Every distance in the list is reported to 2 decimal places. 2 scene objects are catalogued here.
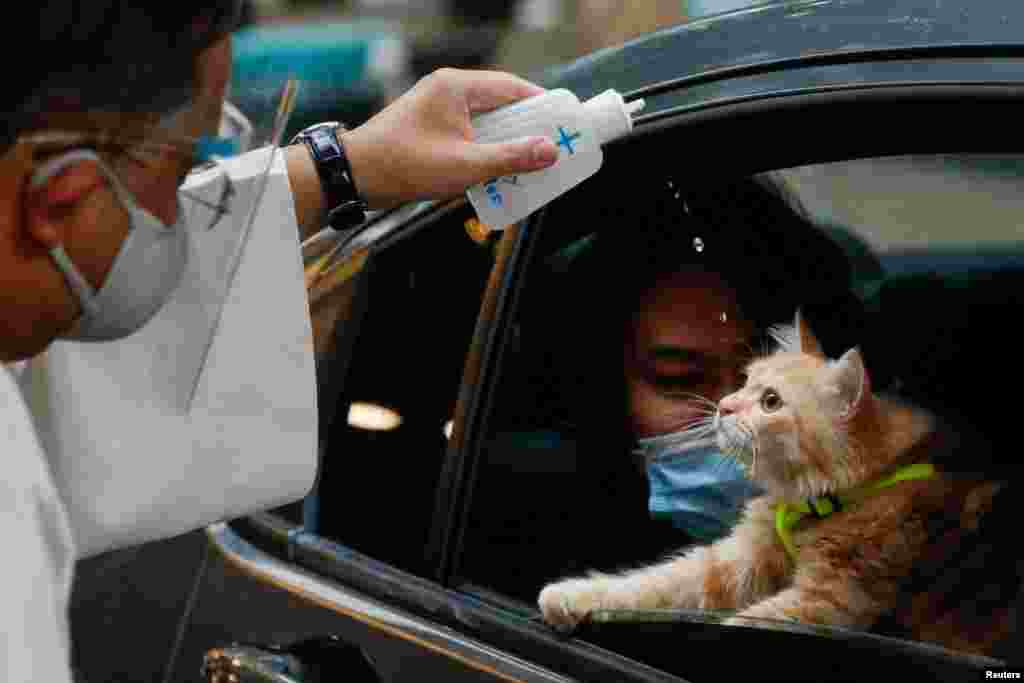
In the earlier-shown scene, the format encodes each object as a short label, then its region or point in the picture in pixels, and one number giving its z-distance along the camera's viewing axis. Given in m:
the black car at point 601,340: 3.51
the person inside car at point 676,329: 3.59
